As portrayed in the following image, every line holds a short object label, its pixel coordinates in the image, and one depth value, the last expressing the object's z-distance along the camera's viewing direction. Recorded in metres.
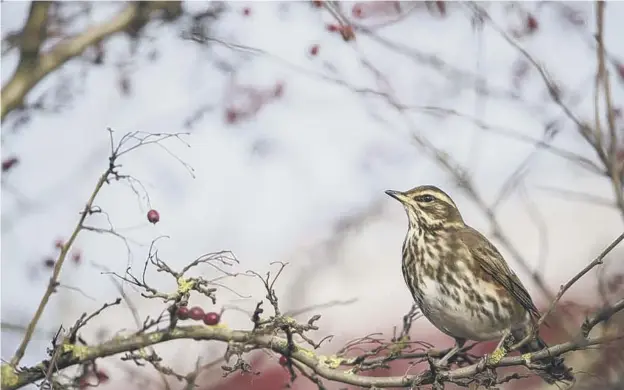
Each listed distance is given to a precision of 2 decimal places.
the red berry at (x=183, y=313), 5.60
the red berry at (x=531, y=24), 8.59
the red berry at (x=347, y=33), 8.66
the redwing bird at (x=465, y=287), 8.41
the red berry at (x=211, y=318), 5.72
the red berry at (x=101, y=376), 6.16
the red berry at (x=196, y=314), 5.71
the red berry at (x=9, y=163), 8.20
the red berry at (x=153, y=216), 6.84
